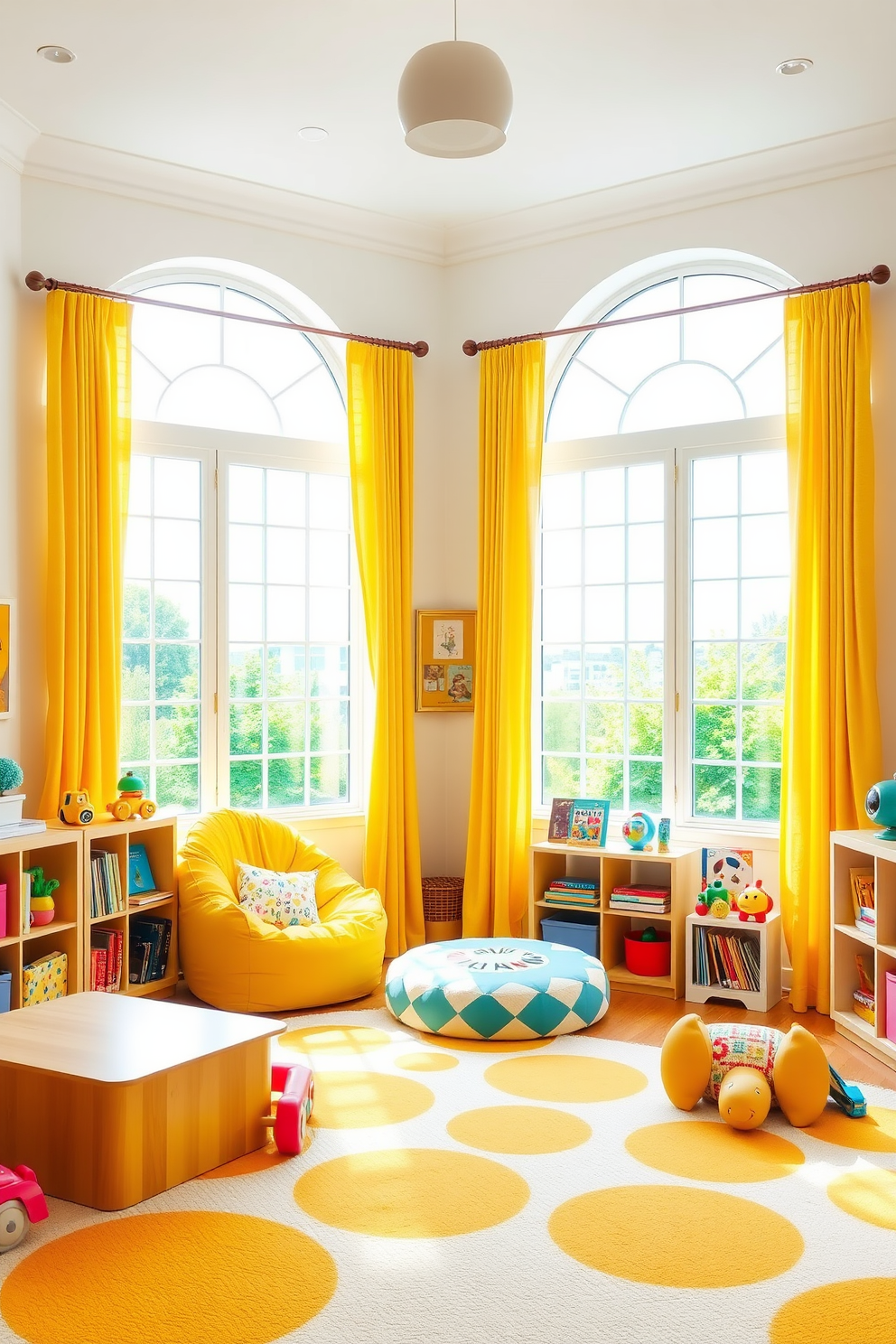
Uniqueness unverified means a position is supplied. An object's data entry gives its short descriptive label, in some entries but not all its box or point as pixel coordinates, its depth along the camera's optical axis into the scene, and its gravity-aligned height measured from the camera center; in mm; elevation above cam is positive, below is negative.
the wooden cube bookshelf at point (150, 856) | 4176 -689
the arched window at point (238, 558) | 4898 +597
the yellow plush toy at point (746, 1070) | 3172 -1119
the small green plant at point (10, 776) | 3902 -302
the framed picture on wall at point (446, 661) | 5457 +132
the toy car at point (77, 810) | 4129 -446
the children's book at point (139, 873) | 4480 -737
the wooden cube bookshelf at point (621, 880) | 4621 -854
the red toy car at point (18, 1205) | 2496 -1171
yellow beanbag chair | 4262 -999
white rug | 2240 -1257
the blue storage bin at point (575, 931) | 4867 -1067
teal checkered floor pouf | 3959 -1102
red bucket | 4688 -1129
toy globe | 4789 -612
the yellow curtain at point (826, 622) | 4324 +253
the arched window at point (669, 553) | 4848 +611
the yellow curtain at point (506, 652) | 5156 +169
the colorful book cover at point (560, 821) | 4996 -595
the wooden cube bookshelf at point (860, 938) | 3854 -892
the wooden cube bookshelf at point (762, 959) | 4359 -1076
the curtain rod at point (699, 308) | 4328 +1611
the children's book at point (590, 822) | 4902 -589
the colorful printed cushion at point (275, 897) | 4594 -862
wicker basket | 5328 -1061
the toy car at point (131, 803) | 4289 -439
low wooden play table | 2713 -1037
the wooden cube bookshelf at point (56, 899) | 3838 -763
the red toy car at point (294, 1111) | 2988 -1145
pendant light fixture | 2871 +1536
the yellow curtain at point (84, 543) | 4375 +581
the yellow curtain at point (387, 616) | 5184 +342
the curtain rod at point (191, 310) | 4375 +1616
